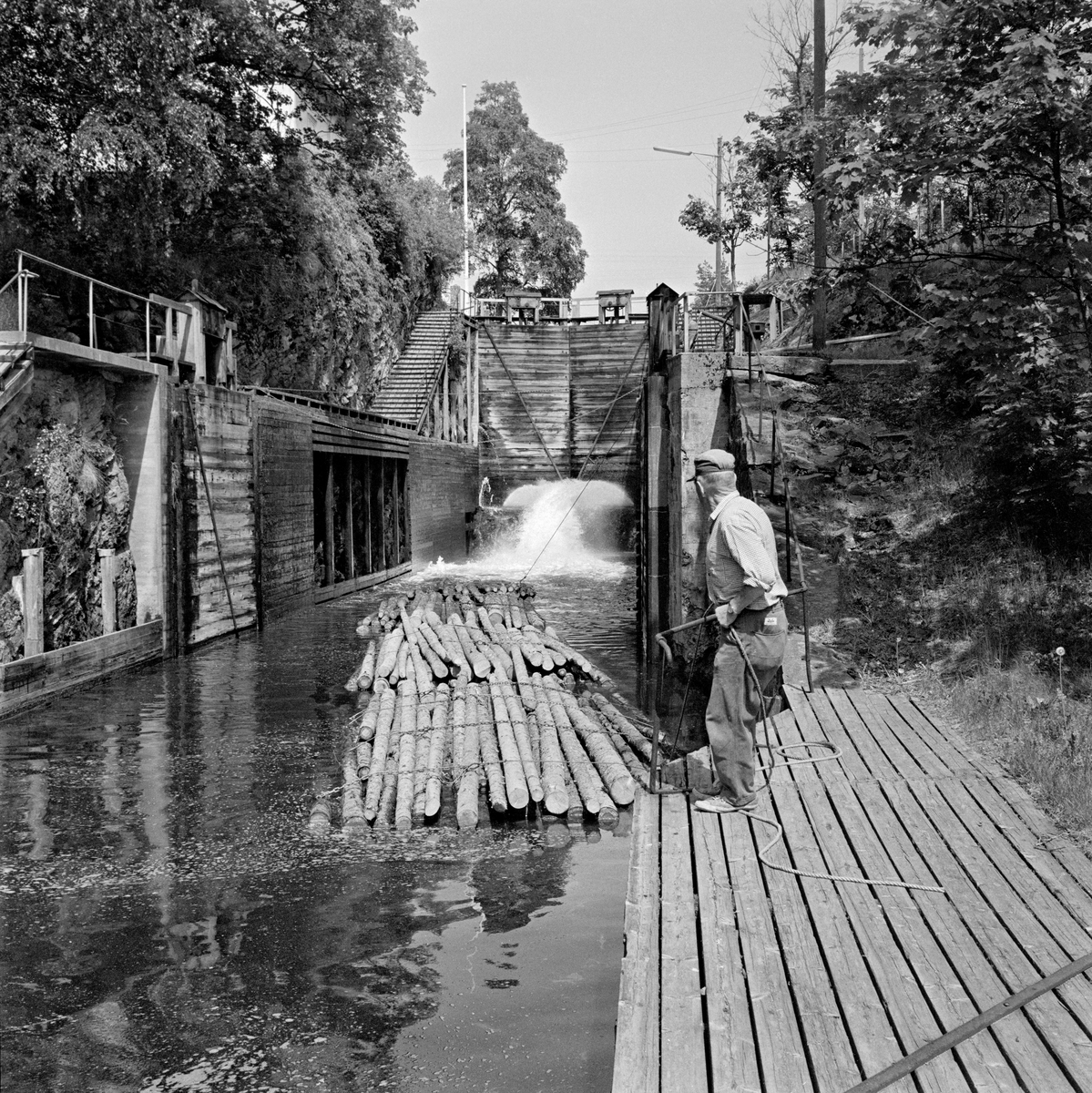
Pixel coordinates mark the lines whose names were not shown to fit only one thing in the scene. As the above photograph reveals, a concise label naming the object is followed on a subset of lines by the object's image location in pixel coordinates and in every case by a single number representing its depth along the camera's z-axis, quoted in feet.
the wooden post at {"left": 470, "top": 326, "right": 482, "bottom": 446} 127.13
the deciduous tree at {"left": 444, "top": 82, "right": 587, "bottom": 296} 187.01
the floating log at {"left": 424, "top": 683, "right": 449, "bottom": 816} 26.89
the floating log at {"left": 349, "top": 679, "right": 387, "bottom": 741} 33.91
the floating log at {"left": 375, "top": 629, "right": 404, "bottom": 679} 42.78
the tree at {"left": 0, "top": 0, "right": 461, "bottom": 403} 52.60
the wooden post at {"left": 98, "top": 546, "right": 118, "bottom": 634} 45.47
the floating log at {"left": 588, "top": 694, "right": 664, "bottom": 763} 32.77
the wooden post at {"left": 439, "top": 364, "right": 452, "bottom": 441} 118.32
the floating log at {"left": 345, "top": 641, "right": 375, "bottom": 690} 43.68
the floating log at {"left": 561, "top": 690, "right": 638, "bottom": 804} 27.91
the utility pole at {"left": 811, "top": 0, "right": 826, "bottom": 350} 51.74
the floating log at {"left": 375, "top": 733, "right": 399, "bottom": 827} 26.71
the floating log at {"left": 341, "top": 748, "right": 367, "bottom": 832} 26.30
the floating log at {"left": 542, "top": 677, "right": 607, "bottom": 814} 27.14
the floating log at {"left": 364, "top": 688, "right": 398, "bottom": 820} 27.28
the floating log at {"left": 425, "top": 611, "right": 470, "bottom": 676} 42.39
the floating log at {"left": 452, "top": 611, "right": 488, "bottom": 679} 40.73
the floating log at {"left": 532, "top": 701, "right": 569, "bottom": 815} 26.88
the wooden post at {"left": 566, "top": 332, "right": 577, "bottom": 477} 124.67
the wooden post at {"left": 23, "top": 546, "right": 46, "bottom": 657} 38.40
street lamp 131.03
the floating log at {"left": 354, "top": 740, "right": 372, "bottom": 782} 30.04
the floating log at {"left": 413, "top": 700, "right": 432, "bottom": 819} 27.27
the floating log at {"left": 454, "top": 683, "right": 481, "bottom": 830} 26.32
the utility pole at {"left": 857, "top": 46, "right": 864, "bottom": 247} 107.61
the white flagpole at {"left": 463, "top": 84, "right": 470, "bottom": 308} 141.93
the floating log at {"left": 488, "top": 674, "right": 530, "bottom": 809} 26.81
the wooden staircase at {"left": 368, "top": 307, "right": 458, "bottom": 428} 113.39
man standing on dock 19.56
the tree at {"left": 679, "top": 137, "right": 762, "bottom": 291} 133.49
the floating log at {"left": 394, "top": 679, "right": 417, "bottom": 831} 26.66
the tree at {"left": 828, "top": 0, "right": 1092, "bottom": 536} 28.45
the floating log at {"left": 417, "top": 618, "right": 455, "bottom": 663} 43.68
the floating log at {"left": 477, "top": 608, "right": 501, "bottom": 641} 49.49
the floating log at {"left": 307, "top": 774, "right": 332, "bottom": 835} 26.22
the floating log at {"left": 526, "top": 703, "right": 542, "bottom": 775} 29.99
